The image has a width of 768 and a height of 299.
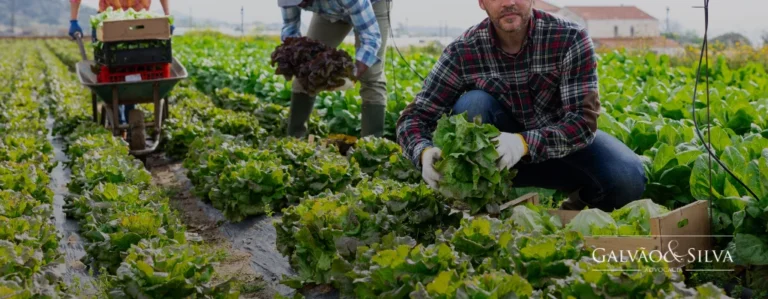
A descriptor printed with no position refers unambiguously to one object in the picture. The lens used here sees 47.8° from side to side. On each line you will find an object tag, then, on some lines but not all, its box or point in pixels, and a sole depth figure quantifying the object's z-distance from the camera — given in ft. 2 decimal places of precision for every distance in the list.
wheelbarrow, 24.76
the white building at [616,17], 200.03
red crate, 24.72
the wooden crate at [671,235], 11.10
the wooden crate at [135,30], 23.59
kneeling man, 13.38
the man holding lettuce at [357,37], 21.02
